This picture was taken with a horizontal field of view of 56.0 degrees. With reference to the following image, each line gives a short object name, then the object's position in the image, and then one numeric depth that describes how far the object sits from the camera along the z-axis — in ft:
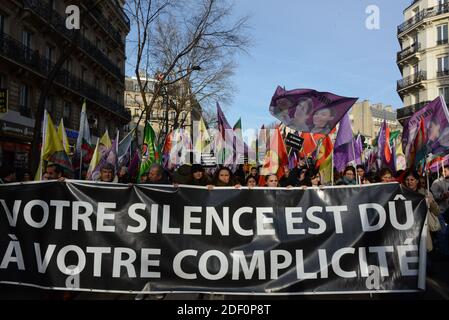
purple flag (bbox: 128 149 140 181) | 35.65
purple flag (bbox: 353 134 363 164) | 37.31
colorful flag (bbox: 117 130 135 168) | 34.67
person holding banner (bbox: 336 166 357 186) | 24.66
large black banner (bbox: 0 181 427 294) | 14.23
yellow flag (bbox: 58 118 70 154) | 26.69
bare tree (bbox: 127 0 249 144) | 62.95
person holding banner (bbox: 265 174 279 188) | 20.36
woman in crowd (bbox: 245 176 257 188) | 21.58
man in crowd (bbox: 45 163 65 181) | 20.71
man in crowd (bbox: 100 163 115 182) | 20.93
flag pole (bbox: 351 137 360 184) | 24.35
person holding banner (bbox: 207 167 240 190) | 19.53
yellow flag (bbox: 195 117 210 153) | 40.96
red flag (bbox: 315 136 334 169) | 31.19
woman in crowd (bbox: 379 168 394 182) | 20.16
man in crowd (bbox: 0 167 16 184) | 23.94
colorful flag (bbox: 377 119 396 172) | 34.80
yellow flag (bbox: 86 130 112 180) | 26.76
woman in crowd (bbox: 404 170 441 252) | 15.38
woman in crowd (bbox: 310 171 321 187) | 26.45
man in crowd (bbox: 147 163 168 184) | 20.83
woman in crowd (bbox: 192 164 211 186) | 21.23
